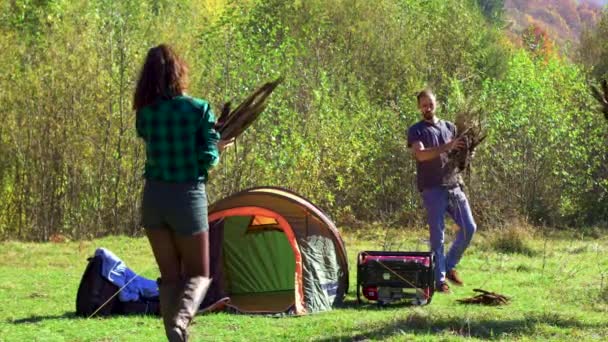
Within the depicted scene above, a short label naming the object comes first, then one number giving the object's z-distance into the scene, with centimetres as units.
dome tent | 834
